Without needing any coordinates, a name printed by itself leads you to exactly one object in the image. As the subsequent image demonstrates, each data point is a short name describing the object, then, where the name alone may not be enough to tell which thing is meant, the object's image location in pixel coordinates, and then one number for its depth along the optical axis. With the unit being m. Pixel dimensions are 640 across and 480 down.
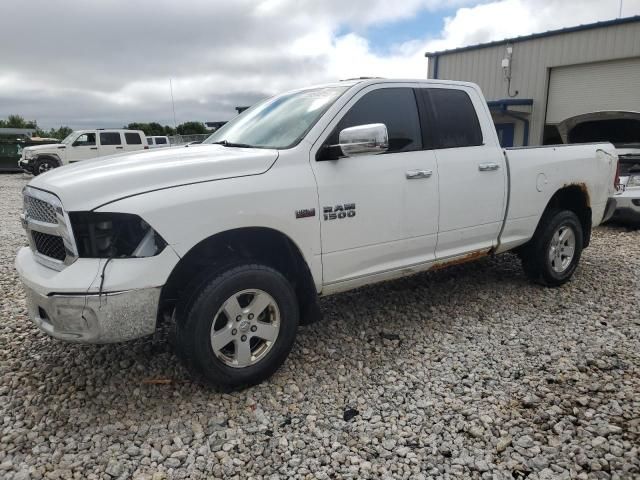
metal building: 14.04
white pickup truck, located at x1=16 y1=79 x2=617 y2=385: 2.62
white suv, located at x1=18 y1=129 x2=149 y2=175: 19.06
